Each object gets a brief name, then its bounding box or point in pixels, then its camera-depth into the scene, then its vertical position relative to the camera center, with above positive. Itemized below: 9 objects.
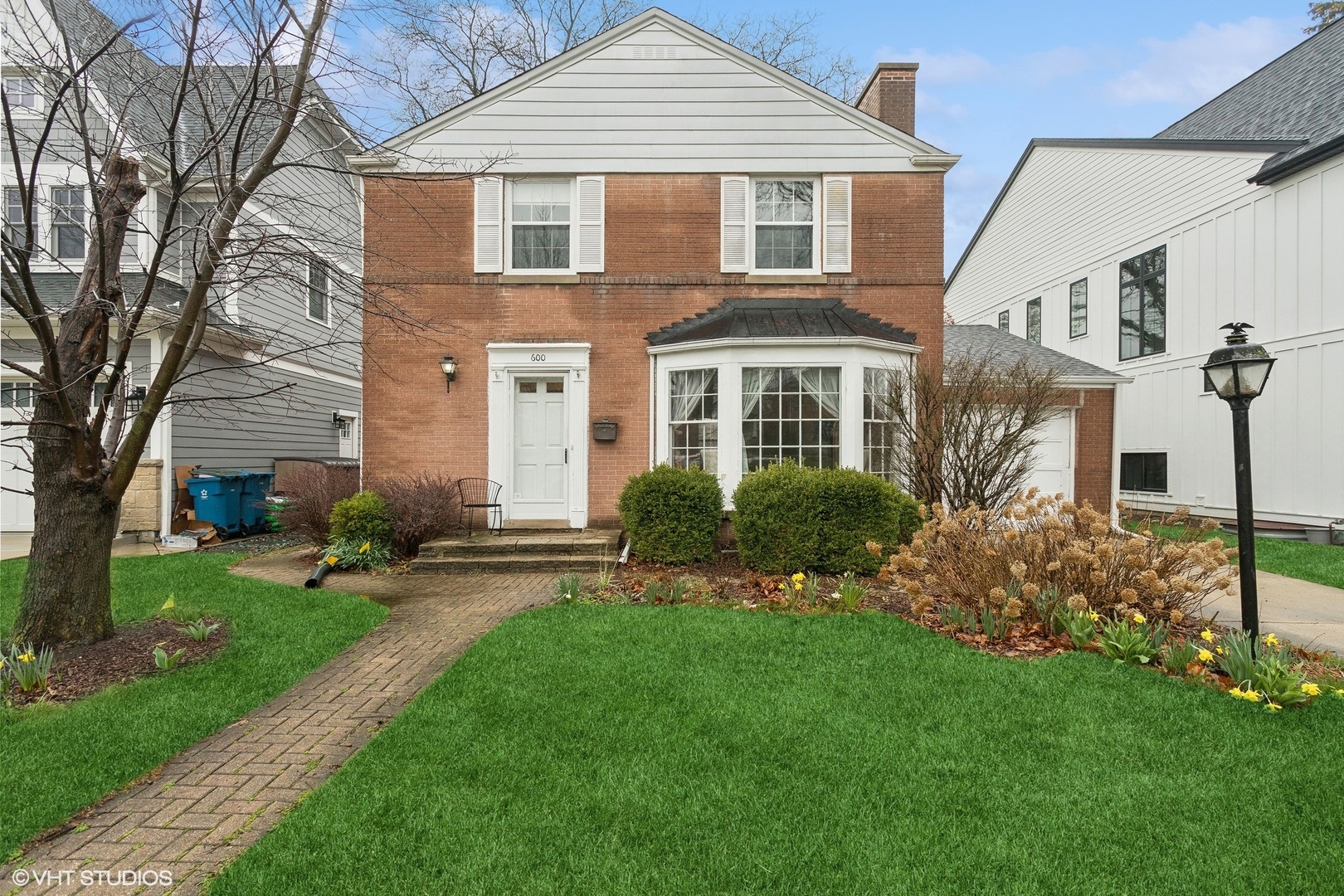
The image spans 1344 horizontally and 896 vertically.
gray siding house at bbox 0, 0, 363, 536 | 4.90 +1.87
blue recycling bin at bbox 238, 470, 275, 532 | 11.46 -0.76
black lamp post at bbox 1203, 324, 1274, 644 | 4.63 +0.33
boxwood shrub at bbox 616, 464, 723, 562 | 7.98 -0.69
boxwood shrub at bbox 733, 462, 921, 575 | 7.36 -0.68
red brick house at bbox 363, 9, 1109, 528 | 9.76 +3.15
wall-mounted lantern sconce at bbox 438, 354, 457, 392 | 9.56 +1.31
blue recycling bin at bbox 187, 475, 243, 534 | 10.68 -0.68
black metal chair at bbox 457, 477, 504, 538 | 9.67 -0.53
